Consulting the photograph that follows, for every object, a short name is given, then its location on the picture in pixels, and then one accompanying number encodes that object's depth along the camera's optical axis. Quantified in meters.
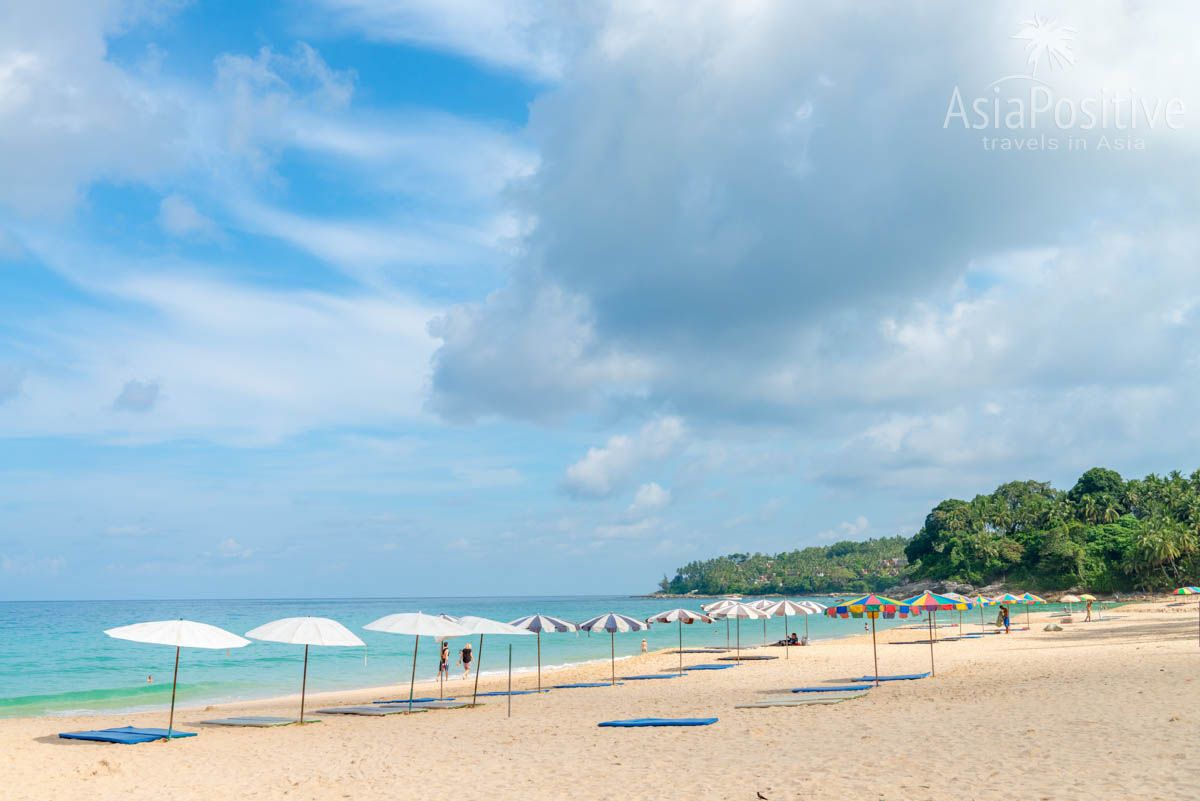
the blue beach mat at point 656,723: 16.47
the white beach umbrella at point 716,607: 33.60
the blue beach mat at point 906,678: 24.03
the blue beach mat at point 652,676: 29.00
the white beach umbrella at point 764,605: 33.62
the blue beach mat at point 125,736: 17.25
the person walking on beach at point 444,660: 29.83
